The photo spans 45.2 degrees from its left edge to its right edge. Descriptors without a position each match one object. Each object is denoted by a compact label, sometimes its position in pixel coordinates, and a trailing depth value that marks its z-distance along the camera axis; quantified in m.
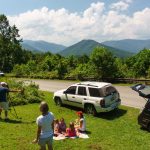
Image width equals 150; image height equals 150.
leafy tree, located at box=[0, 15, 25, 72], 47.11
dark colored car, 9.06
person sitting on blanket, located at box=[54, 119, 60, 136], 8.49
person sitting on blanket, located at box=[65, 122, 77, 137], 8.40
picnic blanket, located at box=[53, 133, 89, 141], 8.18
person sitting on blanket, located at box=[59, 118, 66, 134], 8.62
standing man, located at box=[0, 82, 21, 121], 9.55
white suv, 10.93
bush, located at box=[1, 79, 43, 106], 13.33
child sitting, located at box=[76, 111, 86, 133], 8.84
